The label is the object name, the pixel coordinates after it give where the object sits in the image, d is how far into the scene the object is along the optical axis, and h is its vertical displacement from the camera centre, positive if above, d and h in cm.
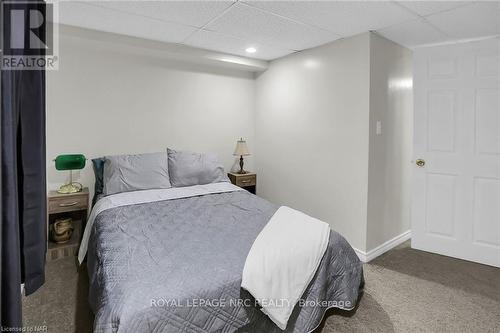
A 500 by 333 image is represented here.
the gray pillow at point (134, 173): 290 -16
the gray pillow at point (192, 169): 323 -12
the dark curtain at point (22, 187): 88 -10
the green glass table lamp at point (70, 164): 279 -6
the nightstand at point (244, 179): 396 -29
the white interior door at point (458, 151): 271 +9
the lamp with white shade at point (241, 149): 394 +13
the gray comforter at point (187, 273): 133 -61
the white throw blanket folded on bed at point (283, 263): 155 -60
